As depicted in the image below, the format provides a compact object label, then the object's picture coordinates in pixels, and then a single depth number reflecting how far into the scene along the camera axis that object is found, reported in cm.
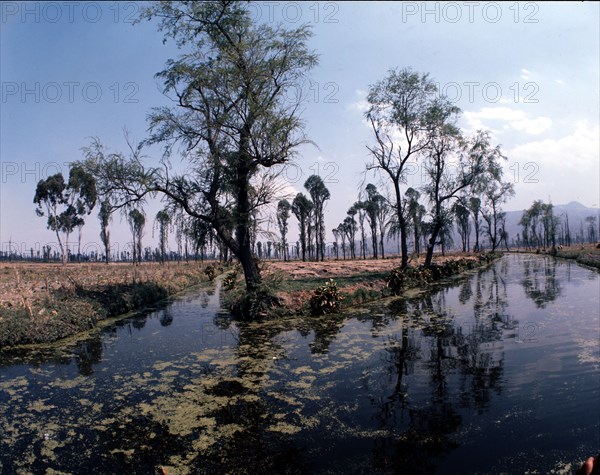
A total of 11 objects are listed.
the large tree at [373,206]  6869
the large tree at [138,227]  6716
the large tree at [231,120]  1700
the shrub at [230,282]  2539
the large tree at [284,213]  6366
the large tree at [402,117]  2892
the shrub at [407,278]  2219
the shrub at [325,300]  1609
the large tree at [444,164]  3059
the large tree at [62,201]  5409
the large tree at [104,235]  5806
